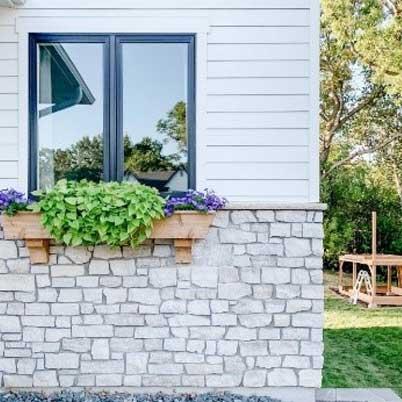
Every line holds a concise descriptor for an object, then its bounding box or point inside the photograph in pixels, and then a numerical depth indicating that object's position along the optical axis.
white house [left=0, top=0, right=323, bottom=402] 4.62
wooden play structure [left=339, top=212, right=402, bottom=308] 9.61
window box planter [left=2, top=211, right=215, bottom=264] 4.44
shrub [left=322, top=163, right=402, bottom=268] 12.32
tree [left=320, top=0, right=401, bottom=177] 12.37
